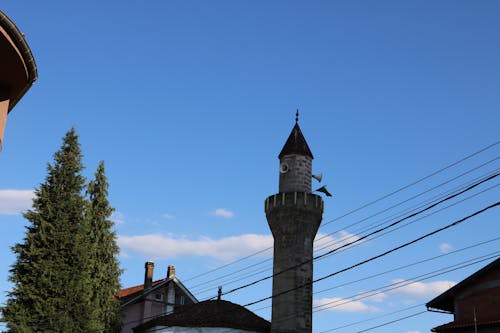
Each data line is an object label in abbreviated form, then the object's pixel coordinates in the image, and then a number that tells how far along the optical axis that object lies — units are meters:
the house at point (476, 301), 26.70
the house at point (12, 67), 9.70
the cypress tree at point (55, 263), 31.47
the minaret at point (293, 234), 38.03
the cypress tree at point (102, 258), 35.62
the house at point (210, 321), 39.41
